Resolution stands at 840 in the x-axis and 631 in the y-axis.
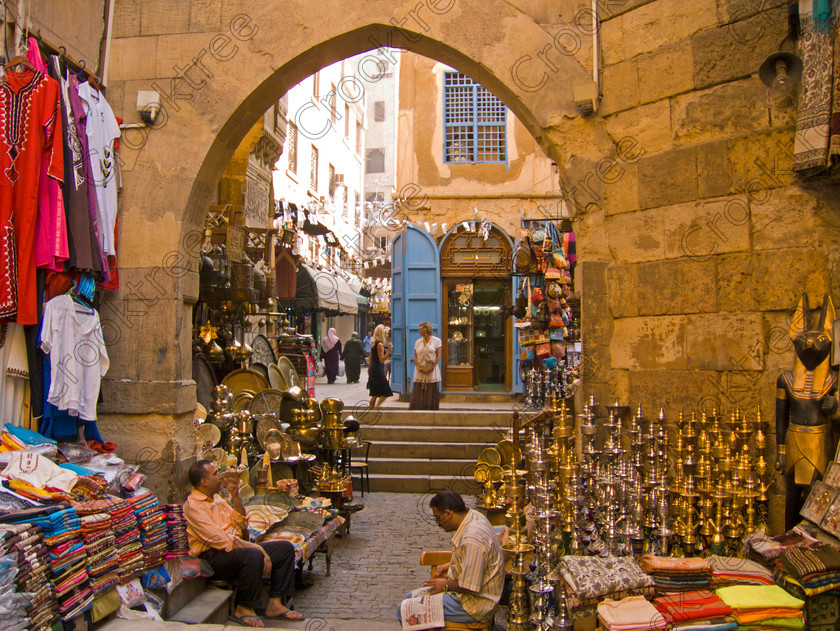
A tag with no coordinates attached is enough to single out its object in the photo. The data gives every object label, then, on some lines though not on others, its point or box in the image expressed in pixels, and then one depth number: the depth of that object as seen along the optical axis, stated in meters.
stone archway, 4.49
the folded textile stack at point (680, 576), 3.09
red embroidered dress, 3.60
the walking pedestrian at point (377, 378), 9.37
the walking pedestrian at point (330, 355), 16.06
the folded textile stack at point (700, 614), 2.86
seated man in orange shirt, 3.94
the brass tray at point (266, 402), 6.78
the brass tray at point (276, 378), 8.27
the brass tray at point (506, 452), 5.48
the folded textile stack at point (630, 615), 2.84
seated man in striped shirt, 3.26
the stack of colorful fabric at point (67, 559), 2.95
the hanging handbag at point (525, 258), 7.50
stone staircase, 7.83
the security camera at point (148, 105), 4.68
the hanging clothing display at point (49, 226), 3.79
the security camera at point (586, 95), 4.26
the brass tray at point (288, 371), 9.00
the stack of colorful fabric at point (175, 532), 3.80
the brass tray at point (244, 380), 7.14
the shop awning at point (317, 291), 12.90
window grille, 11.96
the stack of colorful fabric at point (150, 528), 3.63
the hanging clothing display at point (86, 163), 4.15
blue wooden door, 11.23
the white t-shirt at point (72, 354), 3.86
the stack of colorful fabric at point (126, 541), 3.44
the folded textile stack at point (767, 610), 2.82
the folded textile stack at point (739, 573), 3.11
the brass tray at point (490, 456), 5.45
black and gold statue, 3.24
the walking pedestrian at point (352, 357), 16.03
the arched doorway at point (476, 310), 11.70
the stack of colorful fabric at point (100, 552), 3.19
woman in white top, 9.16
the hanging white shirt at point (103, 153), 4.28
